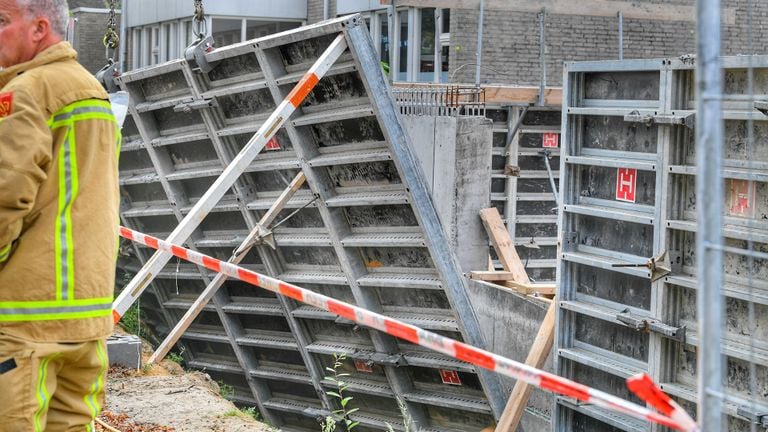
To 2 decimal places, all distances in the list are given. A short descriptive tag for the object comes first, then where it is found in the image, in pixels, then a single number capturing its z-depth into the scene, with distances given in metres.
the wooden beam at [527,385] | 8.62
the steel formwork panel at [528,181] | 15.62
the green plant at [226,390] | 10.91
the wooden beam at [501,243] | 11.35
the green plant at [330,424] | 7.52
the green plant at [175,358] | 11.43
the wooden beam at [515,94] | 15.23
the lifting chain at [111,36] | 9.79
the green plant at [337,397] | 9.78
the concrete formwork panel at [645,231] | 6.33
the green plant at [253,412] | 10.62
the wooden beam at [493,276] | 10.71
